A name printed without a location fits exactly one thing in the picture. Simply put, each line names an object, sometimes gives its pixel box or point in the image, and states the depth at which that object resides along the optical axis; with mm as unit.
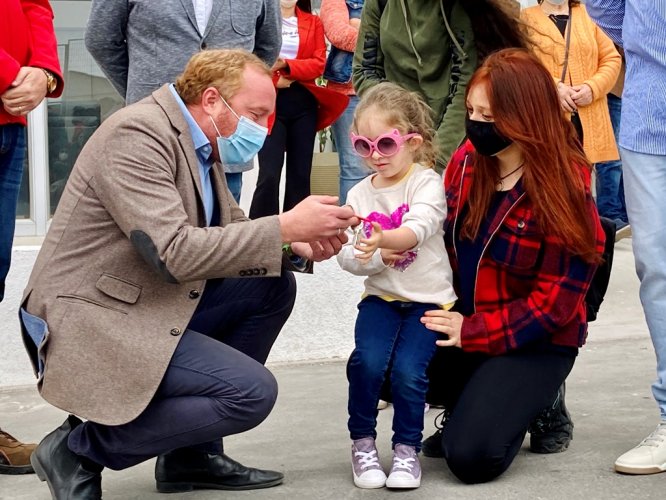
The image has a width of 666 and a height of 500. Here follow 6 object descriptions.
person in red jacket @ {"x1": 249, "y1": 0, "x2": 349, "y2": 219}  5672
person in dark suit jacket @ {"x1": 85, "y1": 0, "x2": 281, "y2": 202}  4703
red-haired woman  3570
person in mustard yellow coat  5672
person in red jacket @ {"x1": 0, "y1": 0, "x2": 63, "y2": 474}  3895
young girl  3539
